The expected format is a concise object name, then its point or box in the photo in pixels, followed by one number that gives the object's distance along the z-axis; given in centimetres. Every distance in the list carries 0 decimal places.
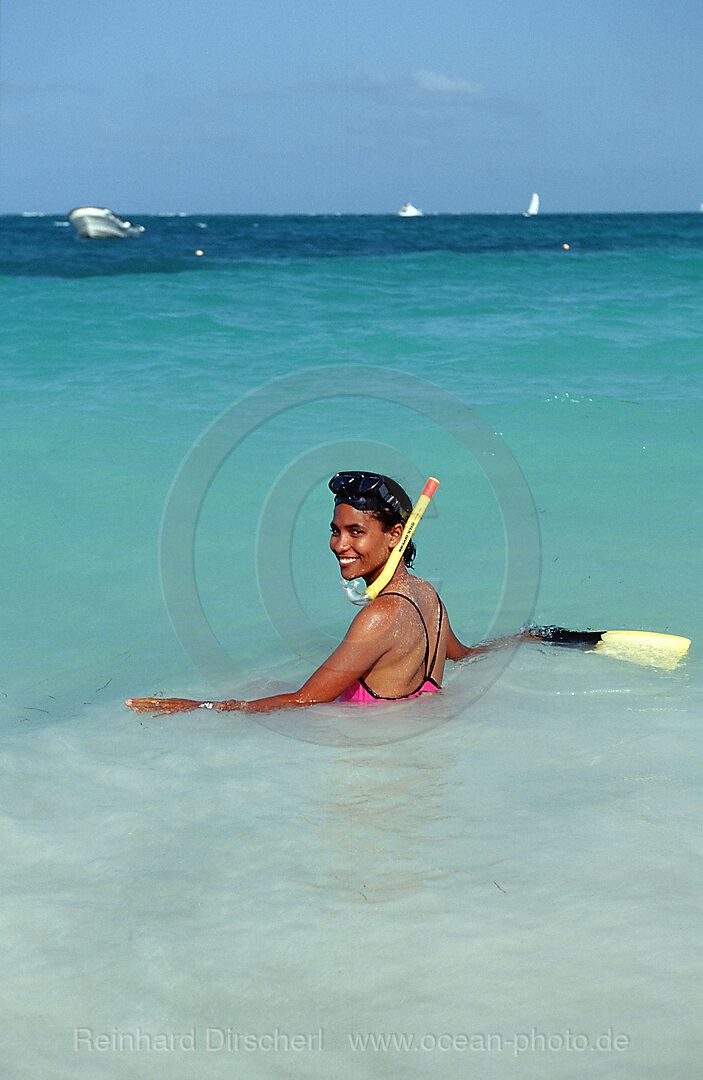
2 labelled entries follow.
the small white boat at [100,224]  5159
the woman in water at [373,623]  368
